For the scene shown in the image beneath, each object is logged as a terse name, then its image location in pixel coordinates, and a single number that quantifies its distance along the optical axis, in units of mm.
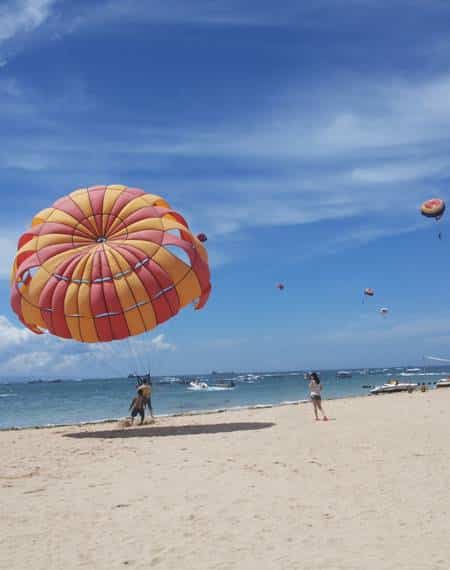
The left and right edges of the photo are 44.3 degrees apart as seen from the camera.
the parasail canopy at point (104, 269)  14102
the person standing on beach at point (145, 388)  16516
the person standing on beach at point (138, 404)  16953
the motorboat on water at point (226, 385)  71919
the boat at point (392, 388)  34934
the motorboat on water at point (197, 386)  70125
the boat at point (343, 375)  105250
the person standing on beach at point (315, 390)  16641
